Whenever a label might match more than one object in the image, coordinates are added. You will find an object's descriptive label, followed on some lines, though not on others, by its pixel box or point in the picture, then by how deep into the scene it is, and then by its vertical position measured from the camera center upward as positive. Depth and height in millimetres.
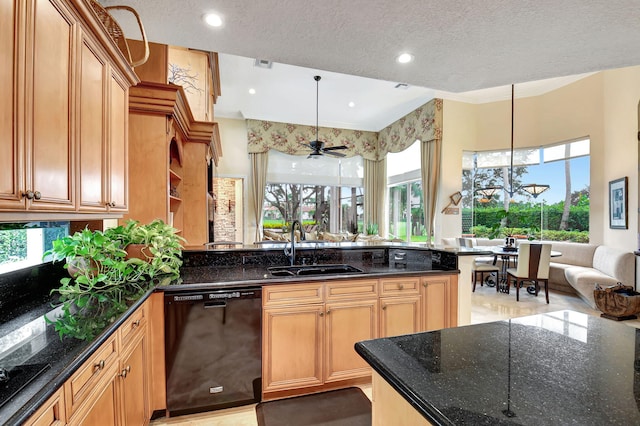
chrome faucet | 2662 -355
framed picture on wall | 4367 +156
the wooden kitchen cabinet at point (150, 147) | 2350 +540
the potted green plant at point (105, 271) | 1299 -354
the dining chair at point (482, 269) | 5336 -1007
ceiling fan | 5746 +1291
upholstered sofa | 4117 -867
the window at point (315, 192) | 7500 +580
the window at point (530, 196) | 5625 +412
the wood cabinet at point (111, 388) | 917 -685
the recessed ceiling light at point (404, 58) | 1988 +1081
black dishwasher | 1896 -897
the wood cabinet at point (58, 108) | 951 +430
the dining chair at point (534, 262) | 4590 -757
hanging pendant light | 5316 +487
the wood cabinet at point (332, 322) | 2072 -829
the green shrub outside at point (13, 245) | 1433 -163
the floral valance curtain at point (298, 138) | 7109 +1961
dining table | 4758 -999
